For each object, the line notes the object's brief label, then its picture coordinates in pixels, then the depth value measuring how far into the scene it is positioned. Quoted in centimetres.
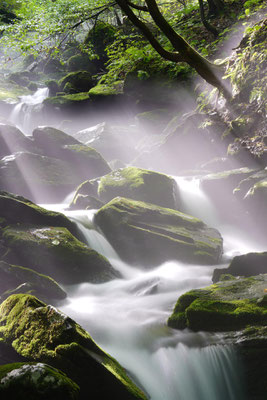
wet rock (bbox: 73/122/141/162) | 1880
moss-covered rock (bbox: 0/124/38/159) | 1570
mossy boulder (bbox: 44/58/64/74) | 3452
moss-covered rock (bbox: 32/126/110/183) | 1568
